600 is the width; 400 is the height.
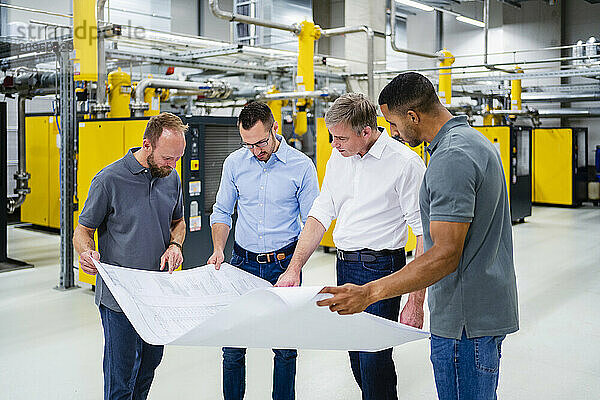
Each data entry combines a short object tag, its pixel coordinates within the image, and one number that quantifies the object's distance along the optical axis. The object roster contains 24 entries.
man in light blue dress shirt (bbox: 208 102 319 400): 2.73
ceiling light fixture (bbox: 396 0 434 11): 8.99
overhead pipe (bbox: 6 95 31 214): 7.36
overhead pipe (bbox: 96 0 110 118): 5.52
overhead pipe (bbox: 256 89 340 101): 6.86
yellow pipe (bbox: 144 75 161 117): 7.25
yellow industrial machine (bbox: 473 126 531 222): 10.30
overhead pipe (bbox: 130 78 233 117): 6.96
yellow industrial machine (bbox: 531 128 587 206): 12.20
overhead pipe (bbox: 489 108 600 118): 12.59
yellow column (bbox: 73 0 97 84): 5.40
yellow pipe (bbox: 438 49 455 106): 8.77
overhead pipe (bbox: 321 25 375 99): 7.44
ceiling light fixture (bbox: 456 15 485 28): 11.58
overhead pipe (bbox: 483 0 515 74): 8.64
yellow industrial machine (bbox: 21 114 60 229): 9.00
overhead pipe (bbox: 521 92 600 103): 12.45
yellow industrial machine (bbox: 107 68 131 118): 6.74
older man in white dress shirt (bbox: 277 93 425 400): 2.43
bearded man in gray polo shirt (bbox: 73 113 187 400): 2.34
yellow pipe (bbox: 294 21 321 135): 7.19
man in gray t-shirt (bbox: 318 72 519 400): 1.64
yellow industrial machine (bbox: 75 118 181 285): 5.35
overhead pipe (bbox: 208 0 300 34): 5.84
